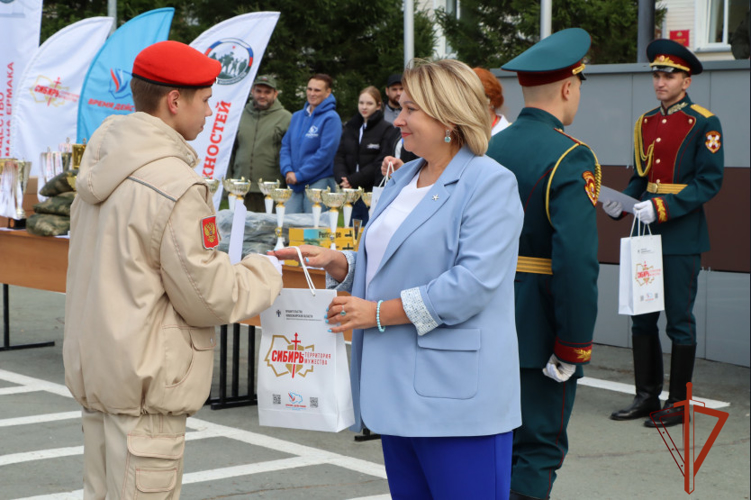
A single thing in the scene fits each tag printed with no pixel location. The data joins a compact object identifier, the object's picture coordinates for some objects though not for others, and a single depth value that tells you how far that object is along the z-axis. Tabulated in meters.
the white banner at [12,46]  11.96
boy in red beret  2.84
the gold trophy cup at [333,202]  6.11
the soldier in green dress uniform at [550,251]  3.67
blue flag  10.45
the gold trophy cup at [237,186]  6.70
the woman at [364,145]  9.65
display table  6.63
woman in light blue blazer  2.84
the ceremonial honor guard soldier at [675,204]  6.20
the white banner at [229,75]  9.59
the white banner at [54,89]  11.87
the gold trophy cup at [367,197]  6.32
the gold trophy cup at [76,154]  7.52
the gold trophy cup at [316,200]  6.32
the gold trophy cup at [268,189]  6.59
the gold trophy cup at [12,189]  7.70
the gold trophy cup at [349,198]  6.31
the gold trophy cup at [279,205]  6.14
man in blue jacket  9.95
